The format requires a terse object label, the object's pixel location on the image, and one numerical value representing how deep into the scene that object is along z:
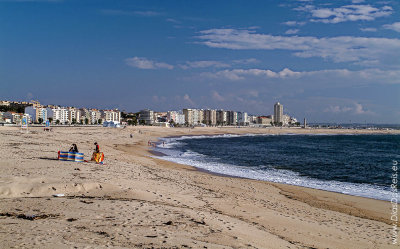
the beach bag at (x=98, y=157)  15.71
